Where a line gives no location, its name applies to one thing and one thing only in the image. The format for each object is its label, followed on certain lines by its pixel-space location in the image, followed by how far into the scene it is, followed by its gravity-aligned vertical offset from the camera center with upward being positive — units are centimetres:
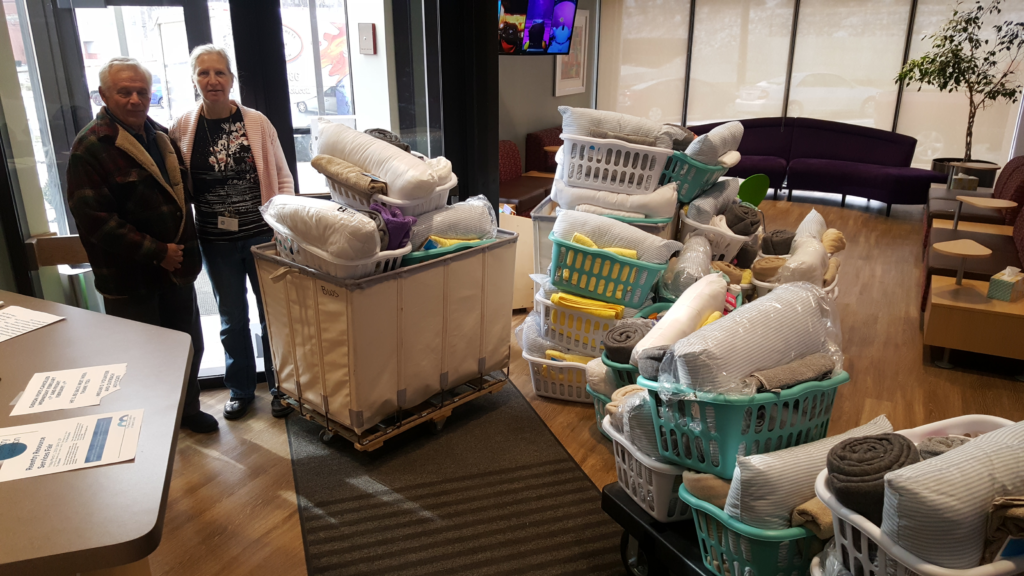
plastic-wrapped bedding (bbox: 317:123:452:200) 245 -29
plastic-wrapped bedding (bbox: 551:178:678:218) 300 -52
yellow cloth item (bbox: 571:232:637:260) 277 -66
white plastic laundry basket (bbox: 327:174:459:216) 247 -44
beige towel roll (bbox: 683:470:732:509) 169 -98
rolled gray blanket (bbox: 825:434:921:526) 132 -76
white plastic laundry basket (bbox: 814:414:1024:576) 117 -83
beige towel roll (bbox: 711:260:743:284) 305 -83
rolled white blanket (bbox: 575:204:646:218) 302 -57
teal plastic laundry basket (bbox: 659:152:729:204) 310 -43
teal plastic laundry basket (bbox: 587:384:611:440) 257 -119
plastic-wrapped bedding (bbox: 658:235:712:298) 283 -77
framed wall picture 740 +13
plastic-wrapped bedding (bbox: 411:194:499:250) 262 -55
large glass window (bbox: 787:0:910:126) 738 +18
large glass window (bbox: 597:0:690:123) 833 +23
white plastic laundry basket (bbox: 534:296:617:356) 286 -102
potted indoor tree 616 +12
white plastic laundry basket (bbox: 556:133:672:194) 300 -37
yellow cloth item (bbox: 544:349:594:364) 292 -115
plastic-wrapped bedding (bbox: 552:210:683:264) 280 -63
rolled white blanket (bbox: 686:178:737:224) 318 -57
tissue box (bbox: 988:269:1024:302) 329 -98
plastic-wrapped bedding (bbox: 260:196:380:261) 217 -47
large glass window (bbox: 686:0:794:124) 788 +20
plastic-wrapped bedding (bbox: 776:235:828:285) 297 -79
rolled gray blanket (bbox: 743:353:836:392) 166 -71
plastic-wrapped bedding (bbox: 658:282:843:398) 164 -65
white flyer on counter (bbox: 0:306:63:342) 178 -62
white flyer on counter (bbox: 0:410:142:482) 122 -66
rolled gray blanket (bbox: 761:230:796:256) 331 -78
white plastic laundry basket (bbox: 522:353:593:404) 298 -128
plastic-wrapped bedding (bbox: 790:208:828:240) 346 -74
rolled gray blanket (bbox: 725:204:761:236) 325 -66
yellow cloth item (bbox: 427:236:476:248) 261 -60
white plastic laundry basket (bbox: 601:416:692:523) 185 -108
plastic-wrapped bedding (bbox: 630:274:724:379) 194 -75
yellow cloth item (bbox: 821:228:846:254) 339 -79
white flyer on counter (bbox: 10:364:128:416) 143 -64
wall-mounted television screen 545 +41
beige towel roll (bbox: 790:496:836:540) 151 -94
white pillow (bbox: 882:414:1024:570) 116 -70
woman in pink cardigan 254 -36
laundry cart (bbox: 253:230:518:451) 238 -92
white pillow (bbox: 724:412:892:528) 154 -89
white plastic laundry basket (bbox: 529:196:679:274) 320 -69
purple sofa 664 -86
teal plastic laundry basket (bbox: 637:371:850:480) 165 -83
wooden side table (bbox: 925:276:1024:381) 322 -114
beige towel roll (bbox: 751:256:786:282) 303 -81
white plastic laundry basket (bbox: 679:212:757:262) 316 -73
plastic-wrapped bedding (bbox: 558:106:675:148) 305 -20
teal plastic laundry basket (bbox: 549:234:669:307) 275 -77
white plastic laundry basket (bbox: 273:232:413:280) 226 -60
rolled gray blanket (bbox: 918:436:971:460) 150 -79
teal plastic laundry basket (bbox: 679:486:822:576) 155 -106
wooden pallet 254 -127
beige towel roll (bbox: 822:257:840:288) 319 -89
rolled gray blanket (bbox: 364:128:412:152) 275 -23
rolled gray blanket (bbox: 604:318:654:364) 238 -88
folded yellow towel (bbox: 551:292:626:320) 276 -90
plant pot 652 -91
